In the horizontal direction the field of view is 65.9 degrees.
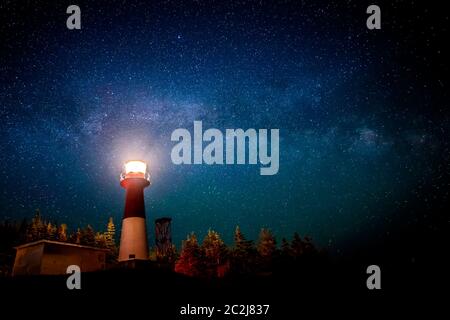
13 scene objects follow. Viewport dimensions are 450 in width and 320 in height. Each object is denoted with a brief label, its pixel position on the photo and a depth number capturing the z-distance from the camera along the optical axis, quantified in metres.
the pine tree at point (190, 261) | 49.91
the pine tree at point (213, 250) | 56.36
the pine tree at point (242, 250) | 52.61
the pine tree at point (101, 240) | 64.26
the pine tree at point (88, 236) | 65.21
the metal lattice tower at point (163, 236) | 38.75
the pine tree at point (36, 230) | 64.36
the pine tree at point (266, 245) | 55.27
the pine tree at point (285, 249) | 53.55
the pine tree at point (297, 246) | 53.48
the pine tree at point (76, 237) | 66.75
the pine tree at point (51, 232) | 67.62
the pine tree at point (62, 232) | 72.59
